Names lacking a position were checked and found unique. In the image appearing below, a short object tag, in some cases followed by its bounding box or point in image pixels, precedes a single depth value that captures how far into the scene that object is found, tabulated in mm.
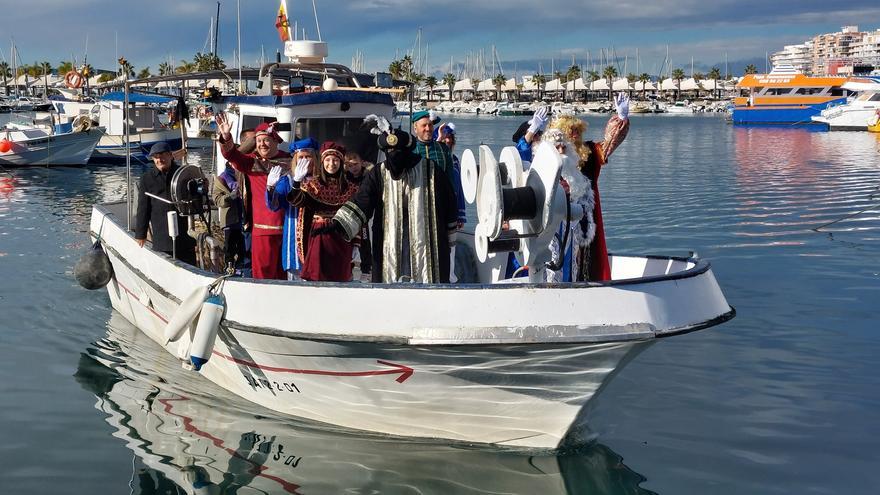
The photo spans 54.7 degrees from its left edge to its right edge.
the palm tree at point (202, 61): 62822
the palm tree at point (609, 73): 136750
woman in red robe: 5816
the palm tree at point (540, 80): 140125
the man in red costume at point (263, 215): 6547
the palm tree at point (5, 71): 105238
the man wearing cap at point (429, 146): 5883
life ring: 35062
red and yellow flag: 11500
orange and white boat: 62375
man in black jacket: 7480
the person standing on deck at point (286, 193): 5773
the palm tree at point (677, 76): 133625
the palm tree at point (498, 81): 143250
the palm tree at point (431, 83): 147125
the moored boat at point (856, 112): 52719
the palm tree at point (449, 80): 149675
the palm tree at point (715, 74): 135750
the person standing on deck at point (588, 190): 5547
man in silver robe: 5504
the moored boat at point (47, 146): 30250
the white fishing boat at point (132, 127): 31438
